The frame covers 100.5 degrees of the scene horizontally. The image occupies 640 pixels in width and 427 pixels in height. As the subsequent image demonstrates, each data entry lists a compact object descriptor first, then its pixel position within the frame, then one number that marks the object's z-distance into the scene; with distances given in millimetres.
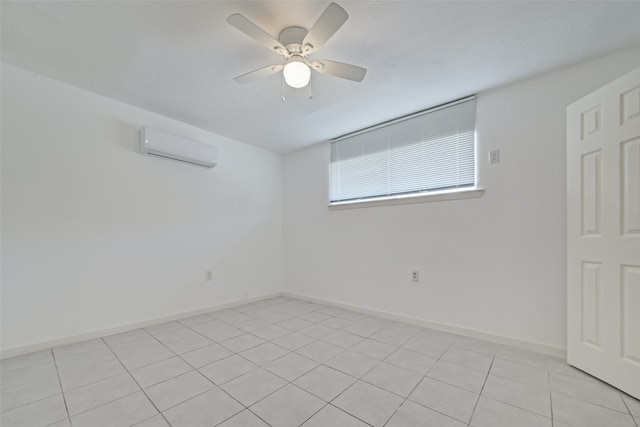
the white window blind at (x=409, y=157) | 2684
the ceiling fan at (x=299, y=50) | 1496
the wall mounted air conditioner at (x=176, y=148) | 2842
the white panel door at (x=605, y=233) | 1655
